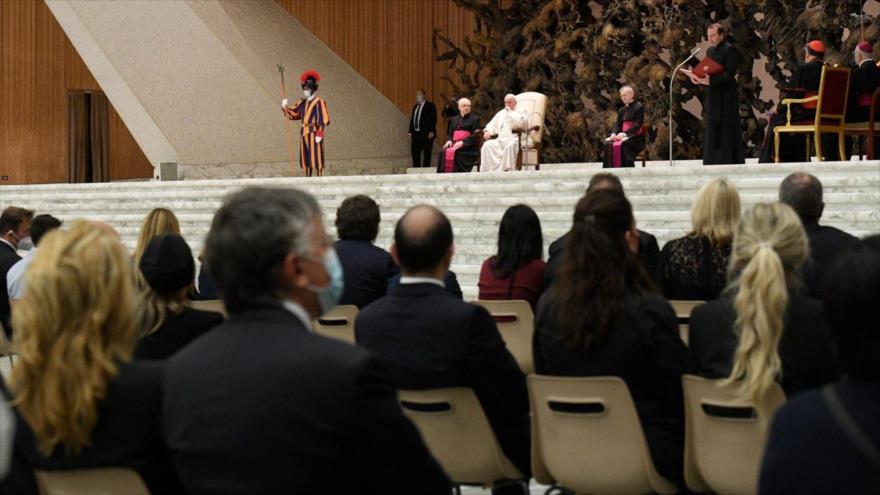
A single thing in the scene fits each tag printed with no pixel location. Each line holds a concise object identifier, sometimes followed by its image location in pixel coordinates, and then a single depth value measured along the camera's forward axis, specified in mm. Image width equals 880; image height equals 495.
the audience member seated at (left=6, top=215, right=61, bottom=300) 12156
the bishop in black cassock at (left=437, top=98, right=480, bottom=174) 30500
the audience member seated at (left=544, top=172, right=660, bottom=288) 9445
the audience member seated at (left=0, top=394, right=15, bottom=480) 2437
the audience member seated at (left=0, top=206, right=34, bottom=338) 12995
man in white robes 27937
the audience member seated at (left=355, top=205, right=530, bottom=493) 6488
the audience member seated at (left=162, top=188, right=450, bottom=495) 3639
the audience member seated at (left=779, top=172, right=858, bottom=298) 8758
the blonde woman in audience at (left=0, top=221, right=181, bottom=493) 4312
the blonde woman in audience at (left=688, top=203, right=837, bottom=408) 5867
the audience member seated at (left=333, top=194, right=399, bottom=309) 10273
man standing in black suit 36500
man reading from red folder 21172
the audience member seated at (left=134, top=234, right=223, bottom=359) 6797
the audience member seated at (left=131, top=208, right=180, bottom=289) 9453
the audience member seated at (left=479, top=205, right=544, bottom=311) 9461
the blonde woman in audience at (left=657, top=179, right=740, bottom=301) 8602
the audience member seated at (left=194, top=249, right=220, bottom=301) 11062
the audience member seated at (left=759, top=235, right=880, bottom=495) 3197
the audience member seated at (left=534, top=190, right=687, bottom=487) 6379
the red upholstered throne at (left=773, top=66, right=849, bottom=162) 20094
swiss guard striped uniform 30891
